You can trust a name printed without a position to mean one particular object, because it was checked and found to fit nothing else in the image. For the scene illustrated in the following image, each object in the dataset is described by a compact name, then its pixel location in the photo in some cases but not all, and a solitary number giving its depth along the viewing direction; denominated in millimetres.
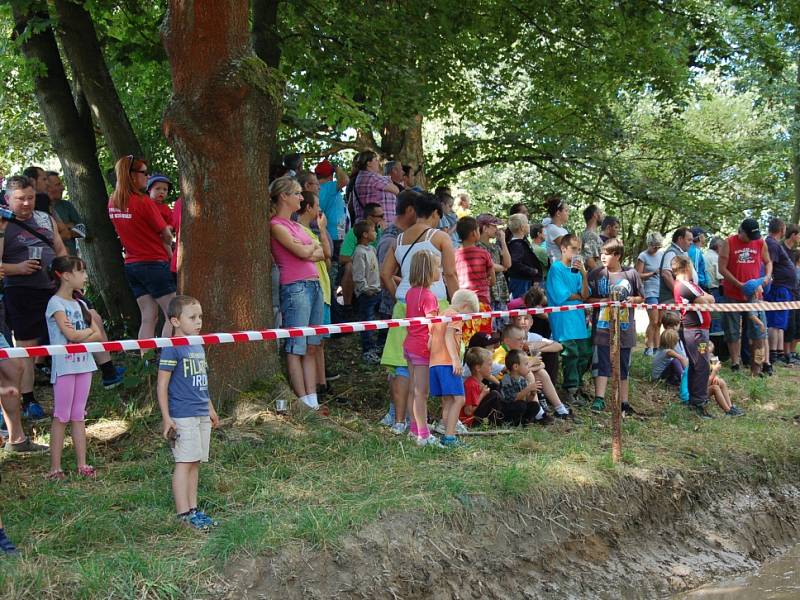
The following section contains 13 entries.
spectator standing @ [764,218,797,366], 13547
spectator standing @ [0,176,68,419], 7840
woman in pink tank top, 8125
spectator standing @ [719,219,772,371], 12898
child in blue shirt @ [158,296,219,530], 5648
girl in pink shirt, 7684
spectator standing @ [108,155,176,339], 9055
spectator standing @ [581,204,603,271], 11344
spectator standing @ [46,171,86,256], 9406
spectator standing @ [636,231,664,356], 12859
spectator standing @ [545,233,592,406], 10164
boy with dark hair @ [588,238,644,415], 9820
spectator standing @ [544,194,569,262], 11108
